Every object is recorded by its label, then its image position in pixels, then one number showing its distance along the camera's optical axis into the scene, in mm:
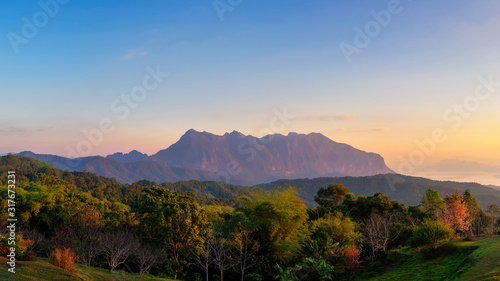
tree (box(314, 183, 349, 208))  57531
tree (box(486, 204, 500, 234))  43094
